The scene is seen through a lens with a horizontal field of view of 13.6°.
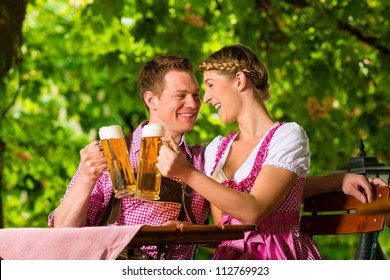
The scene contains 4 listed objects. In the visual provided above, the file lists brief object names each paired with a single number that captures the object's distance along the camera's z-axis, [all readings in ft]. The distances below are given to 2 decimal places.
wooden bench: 17.05
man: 16.80
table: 13.79
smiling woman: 15.03
